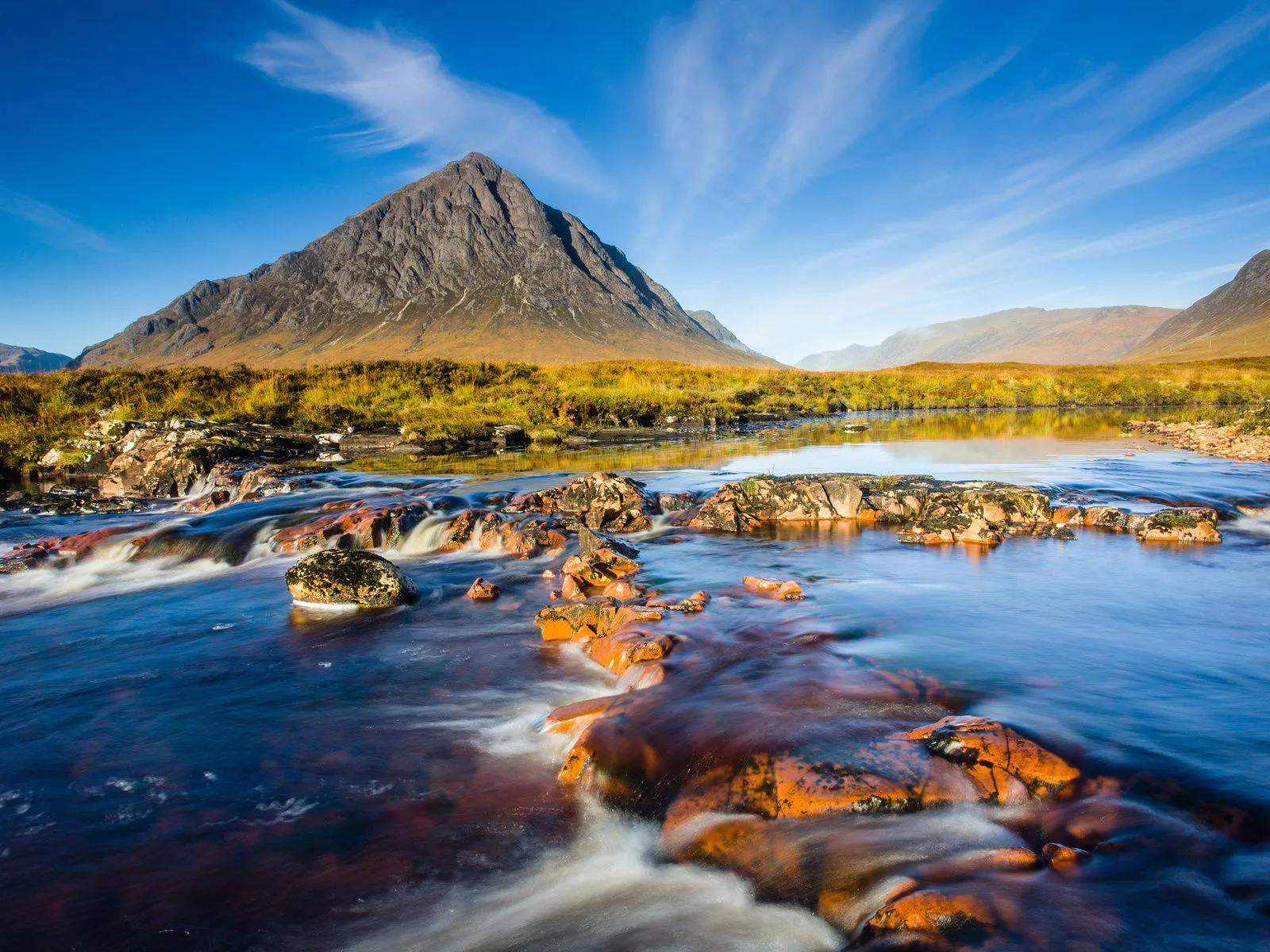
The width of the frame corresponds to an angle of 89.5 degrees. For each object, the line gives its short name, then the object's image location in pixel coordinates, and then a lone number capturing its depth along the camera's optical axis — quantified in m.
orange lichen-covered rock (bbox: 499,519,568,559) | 10.79
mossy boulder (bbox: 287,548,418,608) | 8.60
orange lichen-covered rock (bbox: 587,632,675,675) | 6.05
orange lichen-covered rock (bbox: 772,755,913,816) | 3.68
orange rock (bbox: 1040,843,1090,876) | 3.08
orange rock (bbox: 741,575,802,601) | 7.63
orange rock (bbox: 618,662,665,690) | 5.60
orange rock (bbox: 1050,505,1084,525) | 10.94
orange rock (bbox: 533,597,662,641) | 6.98
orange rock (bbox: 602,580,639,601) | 7.89
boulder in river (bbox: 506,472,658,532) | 12.22
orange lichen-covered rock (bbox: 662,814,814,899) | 3.30
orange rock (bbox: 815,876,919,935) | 2.98
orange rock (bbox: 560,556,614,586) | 8.62
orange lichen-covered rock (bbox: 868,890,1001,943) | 2.68
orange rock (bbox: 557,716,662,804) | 4.25
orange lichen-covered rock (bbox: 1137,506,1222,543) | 9.70
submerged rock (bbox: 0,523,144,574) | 10.72
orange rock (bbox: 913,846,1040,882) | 3.11
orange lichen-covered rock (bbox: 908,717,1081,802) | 3.73
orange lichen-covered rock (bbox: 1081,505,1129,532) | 10.51
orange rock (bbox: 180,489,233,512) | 15.25
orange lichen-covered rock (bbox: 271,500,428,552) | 11.59
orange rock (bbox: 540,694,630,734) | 5.13
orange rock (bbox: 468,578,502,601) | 8.70
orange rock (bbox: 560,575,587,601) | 8.20
